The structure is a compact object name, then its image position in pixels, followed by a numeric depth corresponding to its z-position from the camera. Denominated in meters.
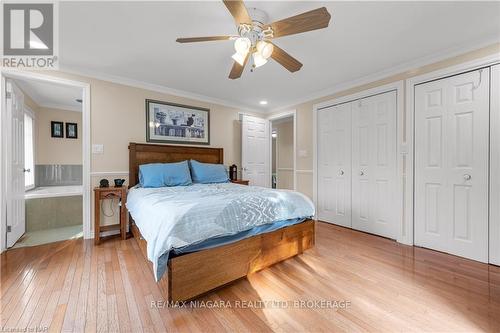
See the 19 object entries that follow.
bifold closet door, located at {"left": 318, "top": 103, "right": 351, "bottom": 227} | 3.51
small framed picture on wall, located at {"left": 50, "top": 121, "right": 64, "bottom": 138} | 4.68
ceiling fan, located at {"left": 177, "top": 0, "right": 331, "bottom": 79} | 1.44
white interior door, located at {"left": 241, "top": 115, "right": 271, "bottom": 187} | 4.50
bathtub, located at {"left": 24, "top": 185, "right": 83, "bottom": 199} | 3.66
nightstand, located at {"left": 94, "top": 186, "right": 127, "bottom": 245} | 2.79
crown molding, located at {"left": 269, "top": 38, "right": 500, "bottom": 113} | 2.30
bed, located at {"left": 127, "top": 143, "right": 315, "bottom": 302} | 1.56
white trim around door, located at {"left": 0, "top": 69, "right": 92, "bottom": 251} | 2.51
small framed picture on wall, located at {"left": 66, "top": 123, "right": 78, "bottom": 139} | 4.88
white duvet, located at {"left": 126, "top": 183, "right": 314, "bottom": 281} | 1.54
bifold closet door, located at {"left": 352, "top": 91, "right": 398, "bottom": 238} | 2.97
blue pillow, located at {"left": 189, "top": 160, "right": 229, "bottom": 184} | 3.43
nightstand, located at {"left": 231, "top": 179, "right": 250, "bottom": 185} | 4.12
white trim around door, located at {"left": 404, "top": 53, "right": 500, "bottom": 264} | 2.74
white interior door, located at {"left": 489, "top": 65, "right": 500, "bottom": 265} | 2.18
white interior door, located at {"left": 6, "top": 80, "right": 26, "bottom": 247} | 2.61
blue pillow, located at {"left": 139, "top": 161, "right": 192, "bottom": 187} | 2.97
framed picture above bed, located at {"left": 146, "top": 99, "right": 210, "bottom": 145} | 3.53
